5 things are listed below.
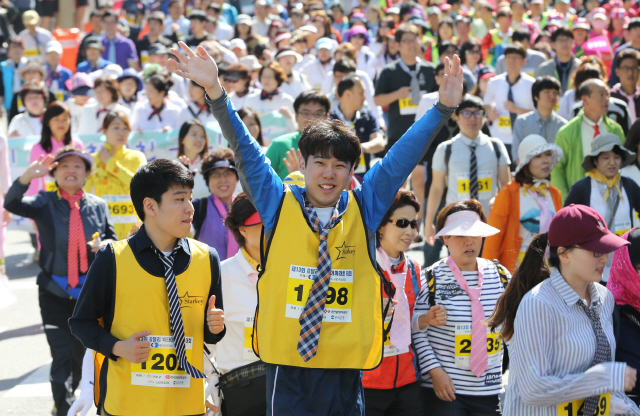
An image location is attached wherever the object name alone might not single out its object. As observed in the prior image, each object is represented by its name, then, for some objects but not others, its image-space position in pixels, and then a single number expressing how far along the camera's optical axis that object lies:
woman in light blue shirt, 6.84
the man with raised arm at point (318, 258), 6.69
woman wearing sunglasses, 9.38
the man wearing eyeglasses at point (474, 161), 15.77
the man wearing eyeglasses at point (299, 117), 14.23
